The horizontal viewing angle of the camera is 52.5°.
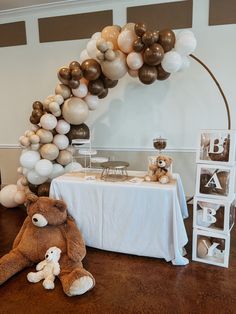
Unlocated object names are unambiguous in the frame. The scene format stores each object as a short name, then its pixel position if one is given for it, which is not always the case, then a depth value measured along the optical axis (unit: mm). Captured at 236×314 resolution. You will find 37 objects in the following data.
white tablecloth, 1938
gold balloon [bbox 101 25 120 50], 2330
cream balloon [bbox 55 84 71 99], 2516
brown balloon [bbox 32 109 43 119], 2606
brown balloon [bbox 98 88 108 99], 2677
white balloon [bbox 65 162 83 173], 2715
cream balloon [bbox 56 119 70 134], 2625
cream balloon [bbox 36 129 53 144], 2572
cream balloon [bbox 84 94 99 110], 2632
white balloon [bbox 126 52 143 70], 2252
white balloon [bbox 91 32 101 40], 2438
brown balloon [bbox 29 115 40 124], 2617
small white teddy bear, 1785
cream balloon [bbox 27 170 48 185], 2680
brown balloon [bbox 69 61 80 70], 2300
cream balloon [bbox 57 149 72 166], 2703
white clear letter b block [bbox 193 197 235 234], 1889
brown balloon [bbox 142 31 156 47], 2121
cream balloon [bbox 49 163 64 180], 2688
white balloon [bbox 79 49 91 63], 2578
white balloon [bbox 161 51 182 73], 2252
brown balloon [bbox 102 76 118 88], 2557
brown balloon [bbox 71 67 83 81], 2285
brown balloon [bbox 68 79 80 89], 2343
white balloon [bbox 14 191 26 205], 3096
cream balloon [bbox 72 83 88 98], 2480
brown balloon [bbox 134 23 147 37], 2145
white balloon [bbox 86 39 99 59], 2359
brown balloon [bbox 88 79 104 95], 2500
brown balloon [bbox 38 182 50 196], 2733
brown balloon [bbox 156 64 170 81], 2401
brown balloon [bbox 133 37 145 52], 2176
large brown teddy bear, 1856
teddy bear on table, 2102
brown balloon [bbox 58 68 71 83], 2322
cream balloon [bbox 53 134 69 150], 2650
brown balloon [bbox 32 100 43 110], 2639
